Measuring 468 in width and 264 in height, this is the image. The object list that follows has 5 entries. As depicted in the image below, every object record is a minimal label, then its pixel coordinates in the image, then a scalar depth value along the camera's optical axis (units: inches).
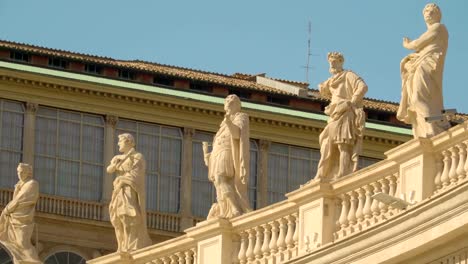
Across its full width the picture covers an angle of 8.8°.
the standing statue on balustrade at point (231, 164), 2003.0
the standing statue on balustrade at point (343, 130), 1899.6
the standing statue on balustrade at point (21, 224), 2242.9
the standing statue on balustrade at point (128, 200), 2106.3
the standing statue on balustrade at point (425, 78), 1819.6
